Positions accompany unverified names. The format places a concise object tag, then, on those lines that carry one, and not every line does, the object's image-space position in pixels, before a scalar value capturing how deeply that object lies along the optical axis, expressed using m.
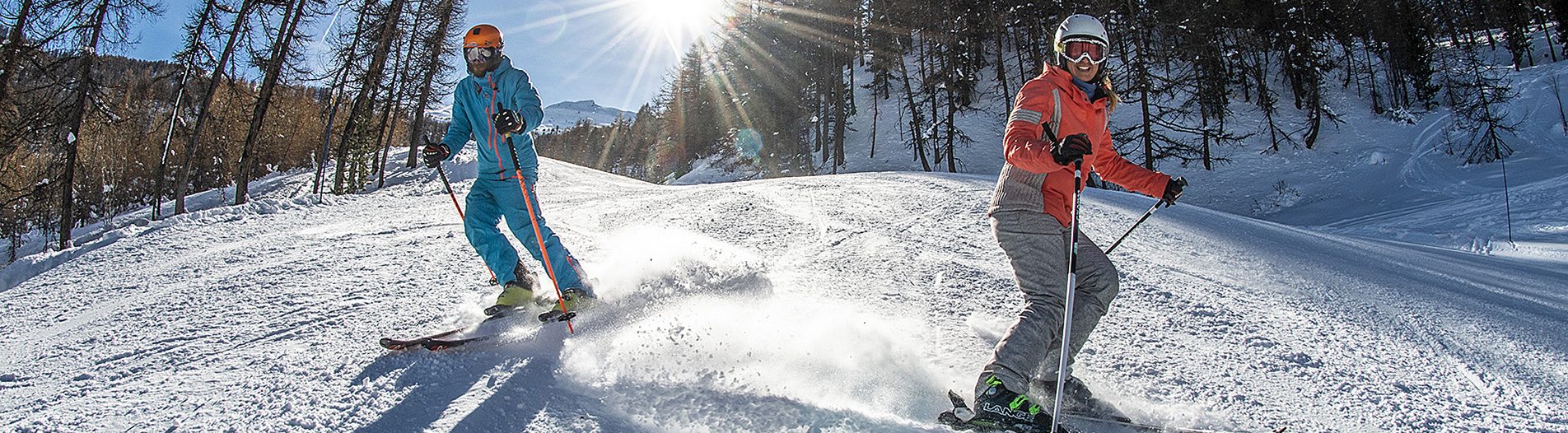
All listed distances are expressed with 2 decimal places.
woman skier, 2.87
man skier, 4.45
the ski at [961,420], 2.76
